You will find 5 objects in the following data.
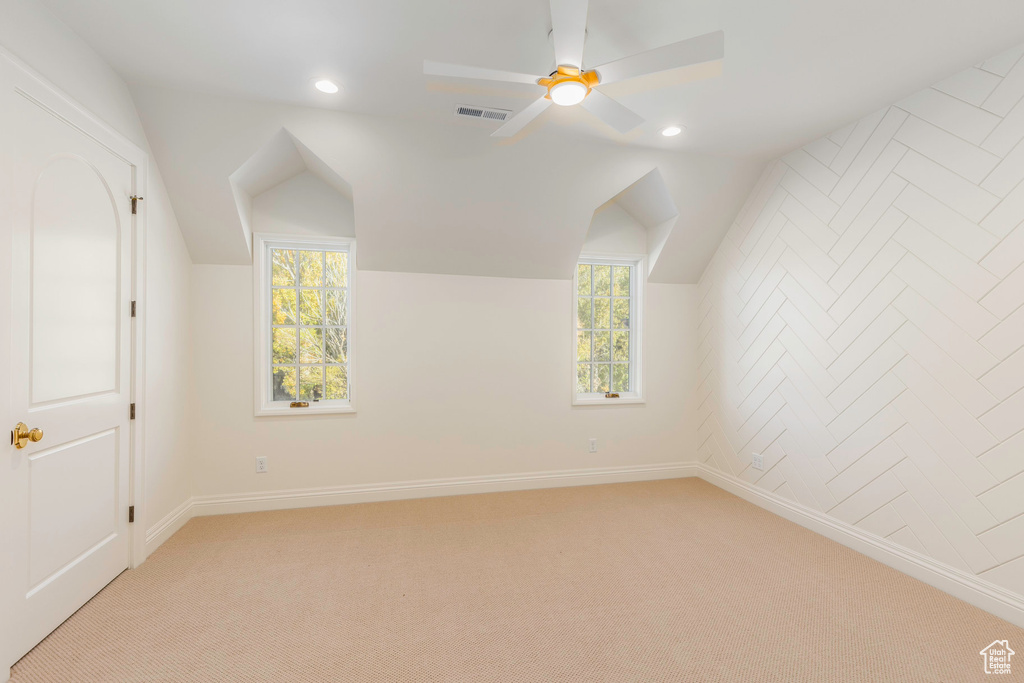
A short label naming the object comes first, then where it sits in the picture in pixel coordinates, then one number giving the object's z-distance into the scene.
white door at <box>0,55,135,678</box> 1.71
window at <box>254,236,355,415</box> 3.40
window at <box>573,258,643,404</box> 4.12
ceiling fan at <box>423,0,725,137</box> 1.52
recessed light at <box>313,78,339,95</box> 2.36
